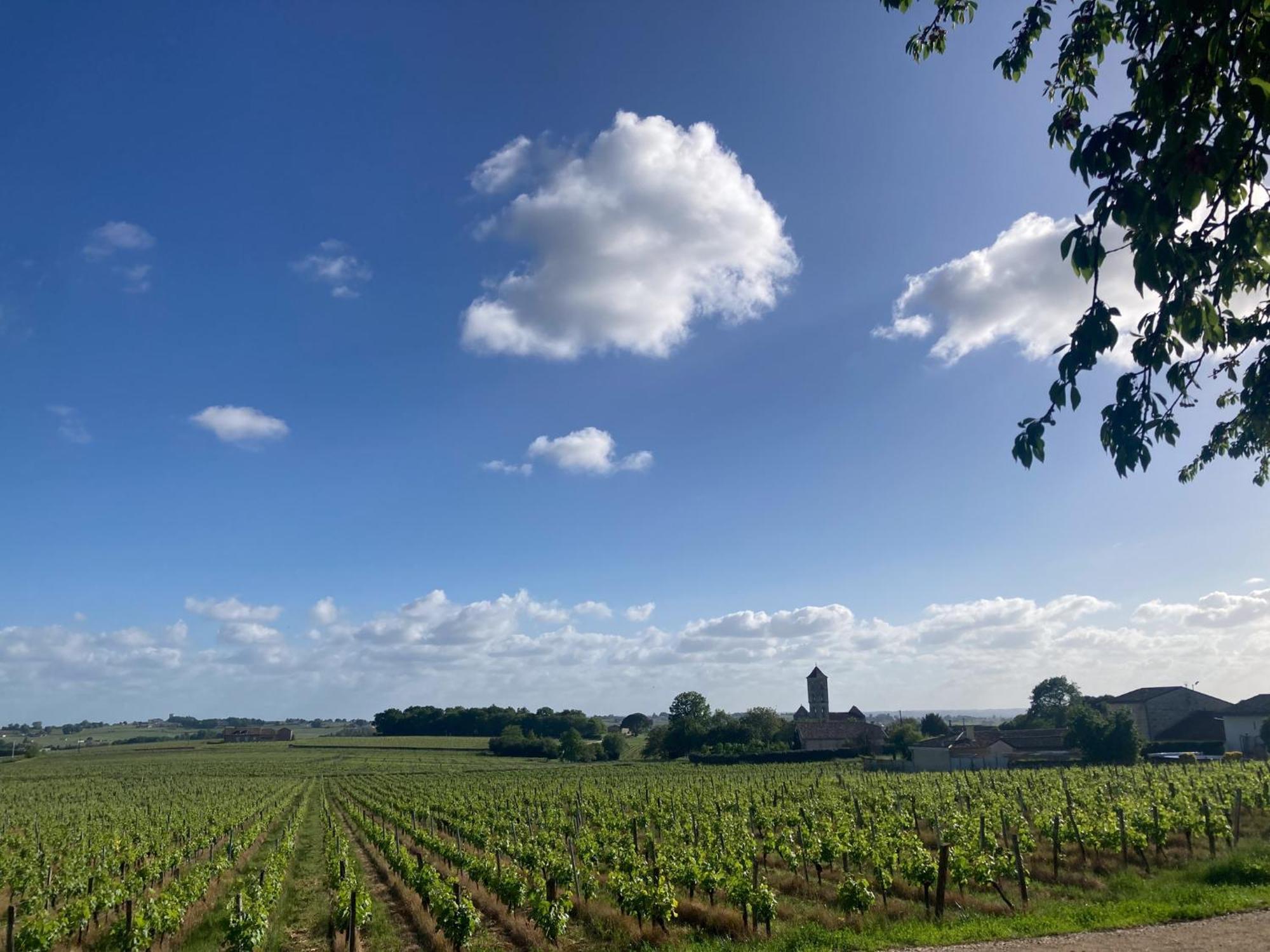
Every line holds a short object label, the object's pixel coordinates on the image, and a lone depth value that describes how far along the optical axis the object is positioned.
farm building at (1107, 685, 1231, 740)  87.00
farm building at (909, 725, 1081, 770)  66.00
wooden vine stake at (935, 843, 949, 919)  15.17
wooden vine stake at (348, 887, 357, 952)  13.93
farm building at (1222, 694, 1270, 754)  68.88
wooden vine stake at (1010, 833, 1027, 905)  16.11
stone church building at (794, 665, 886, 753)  91.94
